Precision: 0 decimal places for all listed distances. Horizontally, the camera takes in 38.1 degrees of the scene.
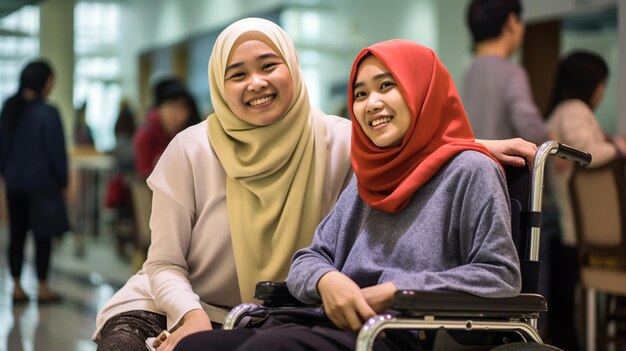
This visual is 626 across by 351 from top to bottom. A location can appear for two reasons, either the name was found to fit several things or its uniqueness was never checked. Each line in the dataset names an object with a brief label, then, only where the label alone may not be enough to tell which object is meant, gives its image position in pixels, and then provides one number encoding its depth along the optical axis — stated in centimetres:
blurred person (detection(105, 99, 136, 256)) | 790
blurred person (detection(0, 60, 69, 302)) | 600
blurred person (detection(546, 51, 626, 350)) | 406
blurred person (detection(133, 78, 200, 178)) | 554
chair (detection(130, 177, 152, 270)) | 593
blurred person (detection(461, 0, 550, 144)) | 371
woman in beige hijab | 220
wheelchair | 162
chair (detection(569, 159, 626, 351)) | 379
